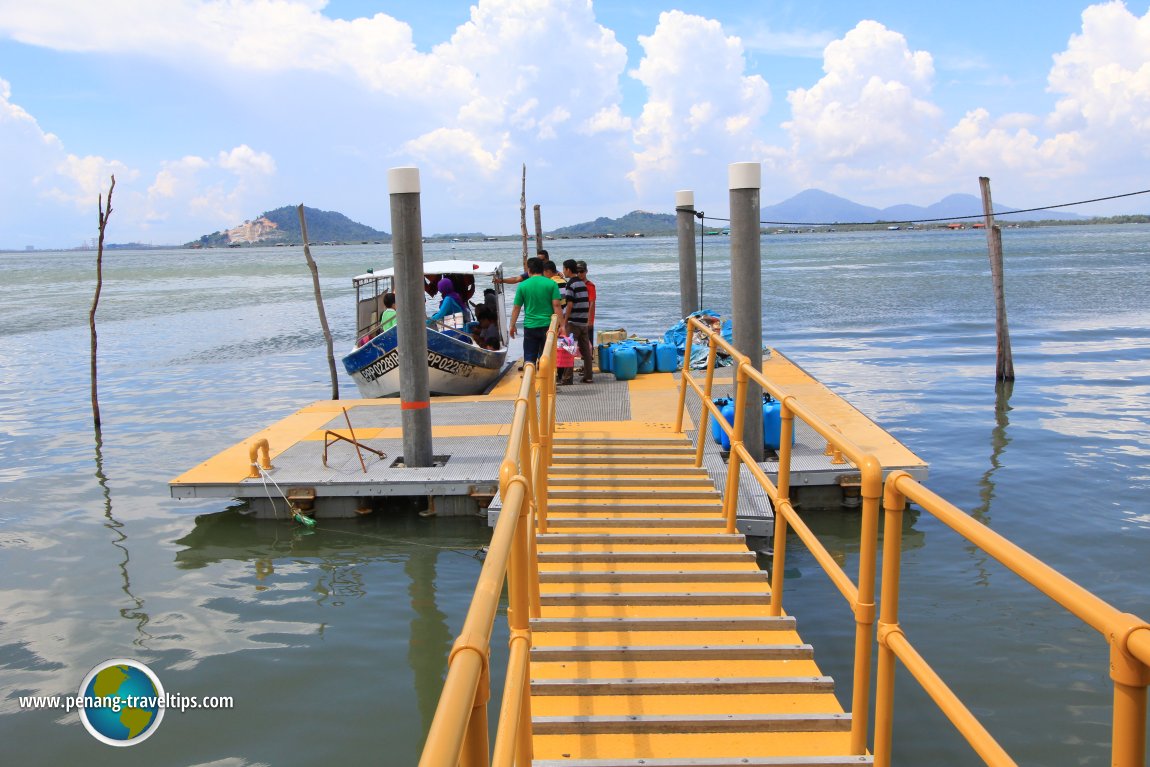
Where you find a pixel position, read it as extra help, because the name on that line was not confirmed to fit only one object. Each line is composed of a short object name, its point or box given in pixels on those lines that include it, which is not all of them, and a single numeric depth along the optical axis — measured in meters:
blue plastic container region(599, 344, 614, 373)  13.38
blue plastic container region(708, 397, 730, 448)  8.98
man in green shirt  11.23
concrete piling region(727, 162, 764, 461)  8.17
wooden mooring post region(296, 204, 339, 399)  15.35
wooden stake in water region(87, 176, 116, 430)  14.04
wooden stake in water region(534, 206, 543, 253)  25.58
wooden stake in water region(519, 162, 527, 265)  26.56
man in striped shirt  12.11
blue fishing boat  13.81
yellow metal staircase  3.79
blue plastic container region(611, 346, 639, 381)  13.05
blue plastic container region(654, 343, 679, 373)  13.53
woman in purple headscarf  15.73
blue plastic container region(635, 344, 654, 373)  13.49
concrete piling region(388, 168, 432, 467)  8.50
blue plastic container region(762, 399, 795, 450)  9.00
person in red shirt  12.25
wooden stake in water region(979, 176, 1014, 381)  15.24
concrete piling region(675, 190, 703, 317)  14.83
